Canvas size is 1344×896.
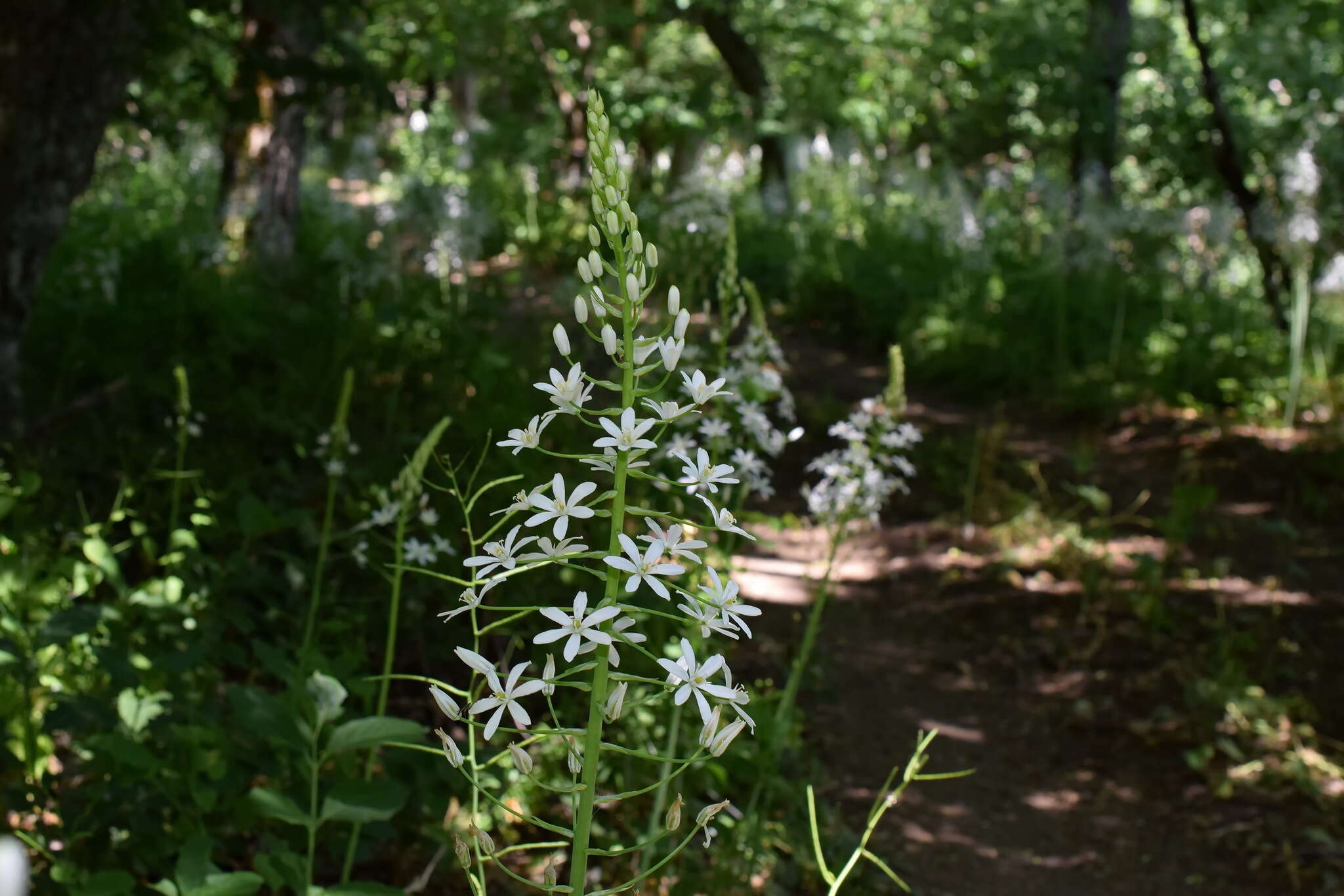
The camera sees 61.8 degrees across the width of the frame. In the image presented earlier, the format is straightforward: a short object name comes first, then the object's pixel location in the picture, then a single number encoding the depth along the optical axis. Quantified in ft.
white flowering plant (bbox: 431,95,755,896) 3.93
